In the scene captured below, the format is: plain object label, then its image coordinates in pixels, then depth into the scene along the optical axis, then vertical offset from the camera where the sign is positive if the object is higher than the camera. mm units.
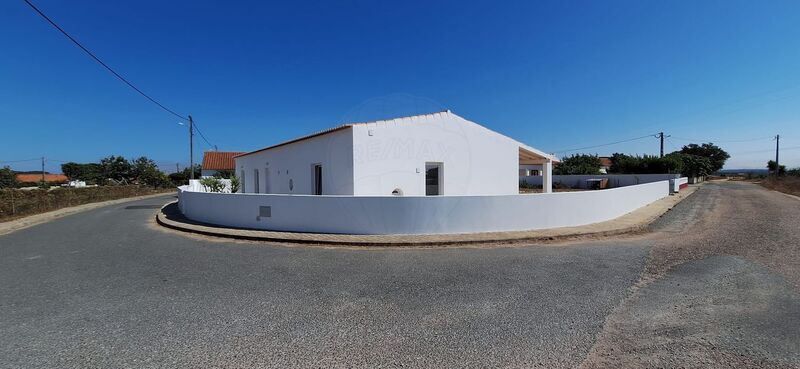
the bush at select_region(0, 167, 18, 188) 37219 +840
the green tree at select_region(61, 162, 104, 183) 59522 +2611
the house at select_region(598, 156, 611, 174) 69025 +3541
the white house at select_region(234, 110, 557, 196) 11656 +826
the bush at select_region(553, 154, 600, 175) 44000 +1809
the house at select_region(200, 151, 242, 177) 44656 +2783
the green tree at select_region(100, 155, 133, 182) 41469 +1952
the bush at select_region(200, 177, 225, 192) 17839 -53
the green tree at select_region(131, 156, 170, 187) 41062 +1250
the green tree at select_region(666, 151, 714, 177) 44297 +1692
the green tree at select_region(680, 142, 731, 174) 59772 +4177
